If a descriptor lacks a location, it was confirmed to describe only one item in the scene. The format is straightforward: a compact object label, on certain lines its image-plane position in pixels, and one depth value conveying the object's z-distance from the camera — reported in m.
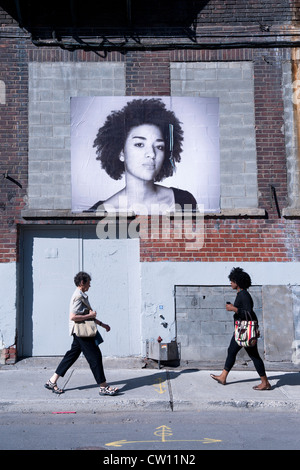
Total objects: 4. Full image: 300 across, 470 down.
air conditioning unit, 8.50
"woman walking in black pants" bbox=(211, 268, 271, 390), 7.06
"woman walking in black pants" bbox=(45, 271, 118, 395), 6.74
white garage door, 9.02
